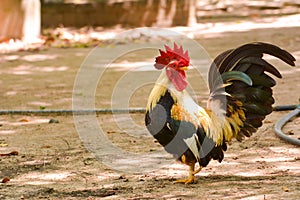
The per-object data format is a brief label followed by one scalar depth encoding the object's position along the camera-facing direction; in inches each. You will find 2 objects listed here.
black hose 571.4
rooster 389.4
